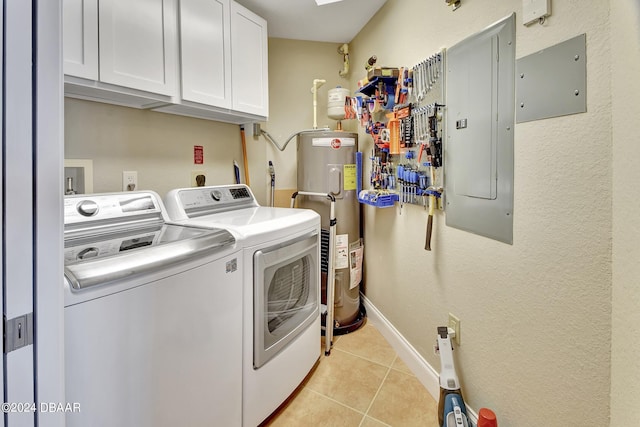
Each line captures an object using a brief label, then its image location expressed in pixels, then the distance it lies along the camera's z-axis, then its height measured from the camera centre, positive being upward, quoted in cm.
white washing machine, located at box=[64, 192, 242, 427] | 84 -37
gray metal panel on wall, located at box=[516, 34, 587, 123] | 96 +42
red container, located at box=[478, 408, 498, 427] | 123 -85
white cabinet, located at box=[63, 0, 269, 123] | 133 +77
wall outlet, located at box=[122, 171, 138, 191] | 178 +14
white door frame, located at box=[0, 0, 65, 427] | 61 +1
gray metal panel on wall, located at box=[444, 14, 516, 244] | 122 +32
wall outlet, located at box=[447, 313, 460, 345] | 154 -60
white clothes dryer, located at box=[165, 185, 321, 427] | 139 -42
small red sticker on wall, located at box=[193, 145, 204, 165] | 216 +36
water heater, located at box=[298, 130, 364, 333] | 240 +15
